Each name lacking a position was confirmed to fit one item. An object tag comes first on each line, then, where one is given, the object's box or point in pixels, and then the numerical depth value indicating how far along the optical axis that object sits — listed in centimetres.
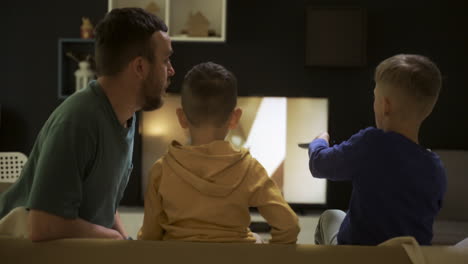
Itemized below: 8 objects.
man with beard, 112
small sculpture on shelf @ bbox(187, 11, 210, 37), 405
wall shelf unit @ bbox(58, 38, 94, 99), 412
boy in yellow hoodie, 121
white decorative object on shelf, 411
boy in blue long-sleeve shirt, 133
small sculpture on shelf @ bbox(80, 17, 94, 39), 411
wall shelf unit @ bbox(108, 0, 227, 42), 413
